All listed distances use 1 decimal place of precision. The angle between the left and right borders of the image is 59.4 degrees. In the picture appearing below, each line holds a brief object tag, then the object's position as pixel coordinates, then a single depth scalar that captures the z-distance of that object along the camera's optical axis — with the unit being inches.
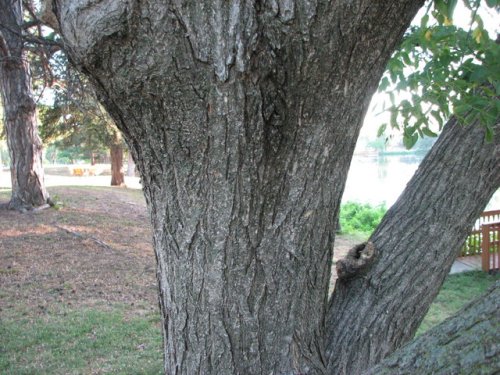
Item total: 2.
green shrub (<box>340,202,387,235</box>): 589.3
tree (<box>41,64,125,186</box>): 374.2
